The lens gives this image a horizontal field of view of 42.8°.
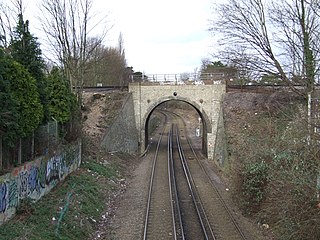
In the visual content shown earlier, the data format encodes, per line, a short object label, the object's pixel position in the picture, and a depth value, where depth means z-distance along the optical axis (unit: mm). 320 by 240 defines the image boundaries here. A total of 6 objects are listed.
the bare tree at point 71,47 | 27250
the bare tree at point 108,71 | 45459
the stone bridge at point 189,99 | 32156
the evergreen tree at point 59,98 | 18969
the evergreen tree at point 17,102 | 11008
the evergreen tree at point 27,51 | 14797
